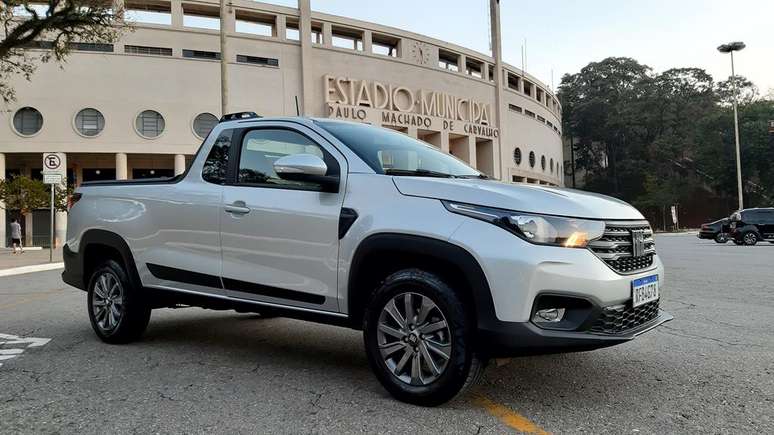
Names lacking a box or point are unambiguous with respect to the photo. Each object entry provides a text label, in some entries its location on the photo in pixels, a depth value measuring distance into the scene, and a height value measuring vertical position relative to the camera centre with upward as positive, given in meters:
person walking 26.03 +0.50
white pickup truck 3.16 -0.13
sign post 16.45 +2.09
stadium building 34.91 +9.81
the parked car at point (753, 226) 24.38 -0.36
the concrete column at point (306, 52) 40.06 +12.40
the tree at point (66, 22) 15.95 +6.33
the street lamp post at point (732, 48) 41.87 +12.29
